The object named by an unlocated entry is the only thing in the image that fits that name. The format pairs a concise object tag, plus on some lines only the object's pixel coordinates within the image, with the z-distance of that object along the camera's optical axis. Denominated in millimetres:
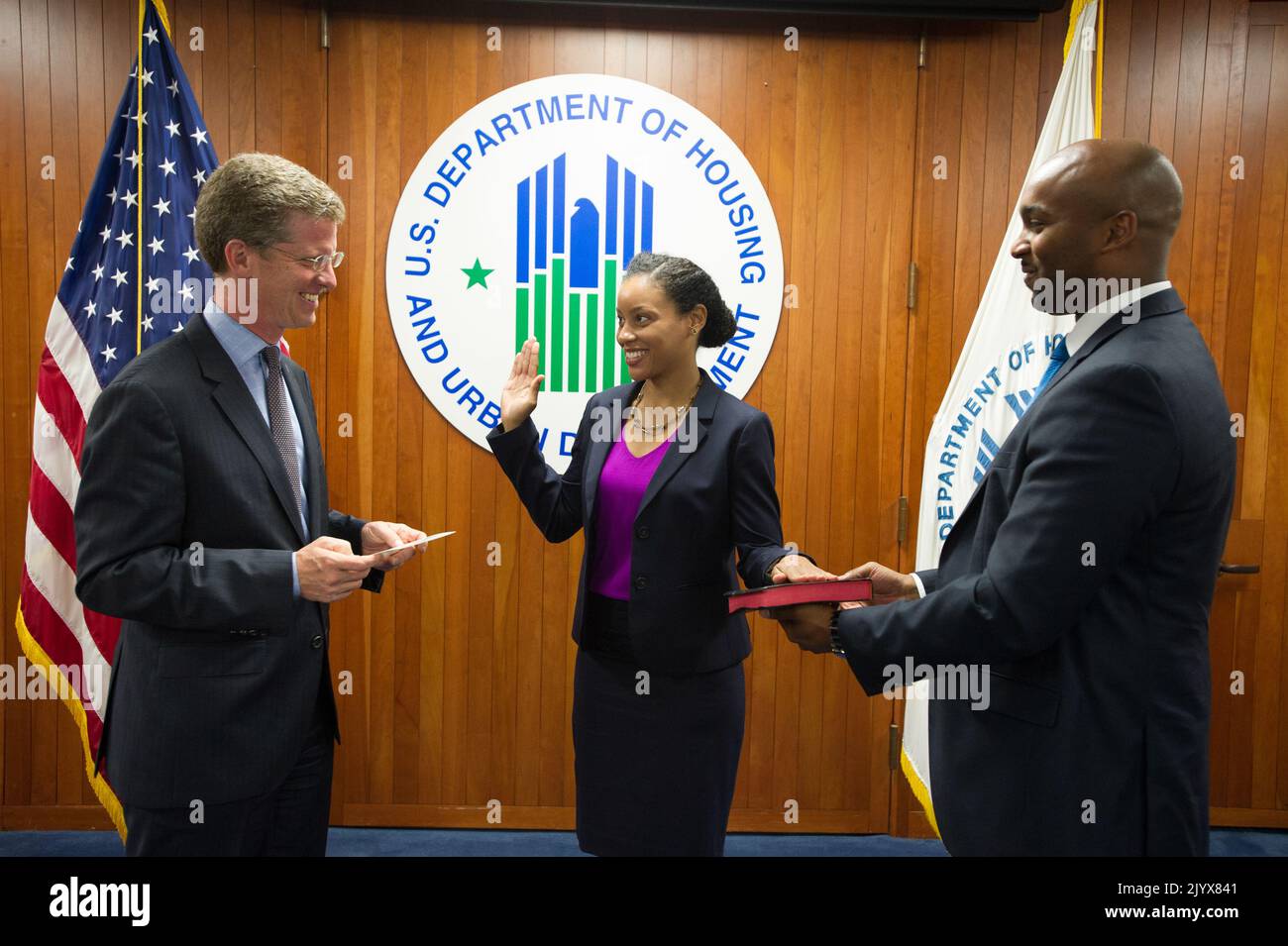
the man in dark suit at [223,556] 1533
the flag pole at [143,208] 2803
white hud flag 3051
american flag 2840
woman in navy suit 2150
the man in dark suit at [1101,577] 1385
